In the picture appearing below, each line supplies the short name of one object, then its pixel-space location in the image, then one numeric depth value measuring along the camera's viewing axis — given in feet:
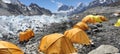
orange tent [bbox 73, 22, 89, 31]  38.71
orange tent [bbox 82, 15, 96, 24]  51.63
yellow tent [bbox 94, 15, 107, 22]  52.44
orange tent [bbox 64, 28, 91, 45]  29.37
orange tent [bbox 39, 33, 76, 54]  25.05
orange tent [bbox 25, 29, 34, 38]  38.78
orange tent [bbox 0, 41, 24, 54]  19.72
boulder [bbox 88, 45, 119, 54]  22.18
